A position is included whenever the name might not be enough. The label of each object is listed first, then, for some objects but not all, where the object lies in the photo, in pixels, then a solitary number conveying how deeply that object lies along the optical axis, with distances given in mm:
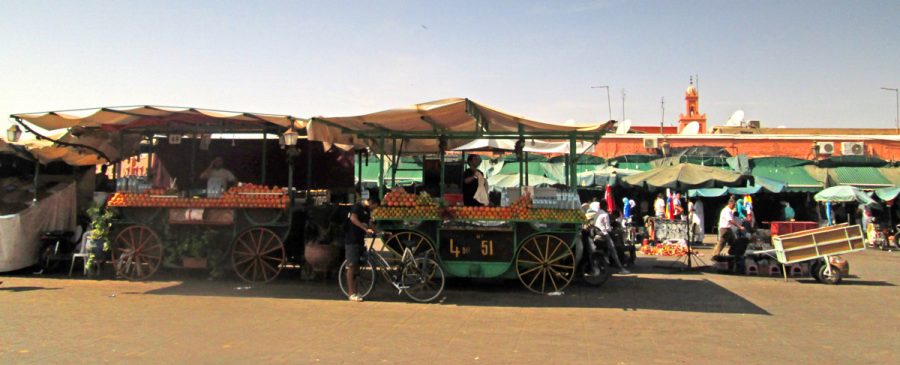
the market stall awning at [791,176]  22094
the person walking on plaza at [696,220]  17500
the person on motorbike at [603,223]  11142
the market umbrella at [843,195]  18891
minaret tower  45594
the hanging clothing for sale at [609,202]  17475
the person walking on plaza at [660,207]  20875
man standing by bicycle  8523
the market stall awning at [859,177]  22203
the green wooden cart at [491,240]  8906
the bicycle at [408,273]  8516
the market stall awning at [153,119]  9242
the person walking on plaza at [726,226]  12062
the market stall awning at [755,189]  21328
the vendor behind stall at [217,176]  10141
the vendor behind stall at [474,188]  9898
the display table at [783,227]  12992
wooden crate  10195
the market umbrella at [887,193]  20688
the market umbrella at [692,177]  12789
